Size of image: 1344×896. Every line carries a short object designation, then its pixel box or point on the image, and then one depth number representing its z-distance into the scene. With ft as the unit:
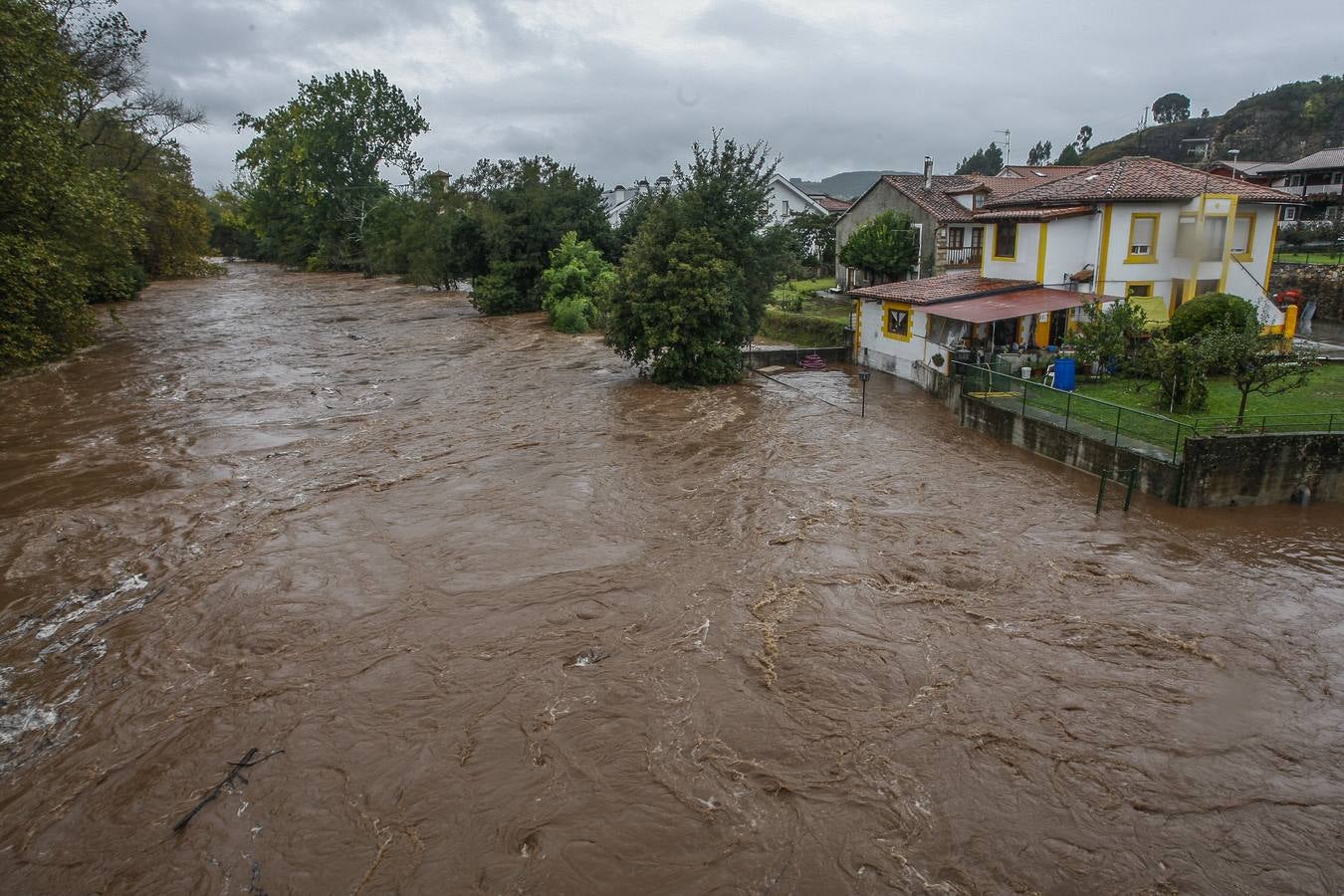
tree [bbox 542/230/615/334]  127.03
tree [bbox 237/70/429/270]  223.92
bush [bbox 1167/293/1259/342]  67.56
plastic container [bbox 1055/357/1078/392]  67.10
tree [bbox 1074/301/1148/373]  68.95
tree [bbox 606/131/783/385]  83.56
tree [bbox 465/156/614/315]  143.02
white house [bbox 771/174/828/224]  177.81
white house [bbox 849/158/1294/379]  80.18
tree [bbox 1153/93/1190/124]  384.88
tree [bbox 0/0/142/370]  65.46
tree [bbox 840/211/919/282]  121.08
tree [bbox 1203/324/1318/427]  51.78
